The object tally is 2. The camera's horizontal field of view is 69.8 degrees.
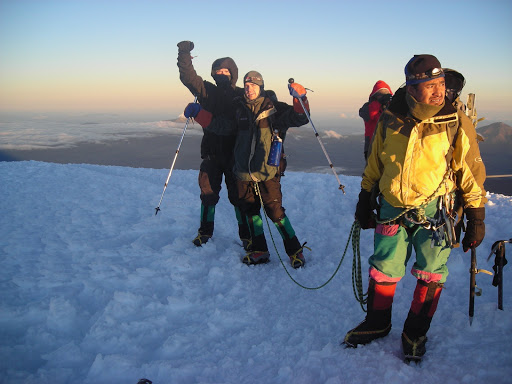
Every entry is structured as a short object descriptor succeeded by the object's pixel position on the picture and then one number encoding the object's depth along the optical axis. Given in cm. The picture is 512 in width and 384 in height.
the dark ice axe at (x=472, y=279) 318
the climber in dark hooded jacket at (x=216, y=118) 511
